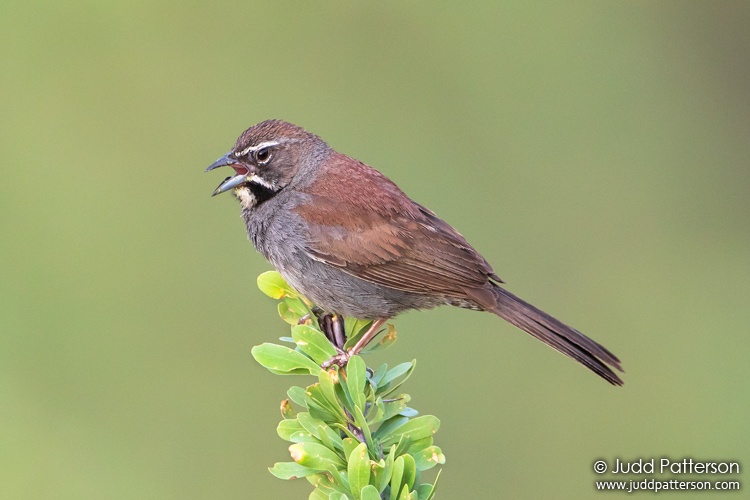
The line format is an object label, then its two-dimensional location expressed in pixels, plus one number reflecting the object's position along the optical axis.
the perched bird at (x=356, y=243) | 8.41
